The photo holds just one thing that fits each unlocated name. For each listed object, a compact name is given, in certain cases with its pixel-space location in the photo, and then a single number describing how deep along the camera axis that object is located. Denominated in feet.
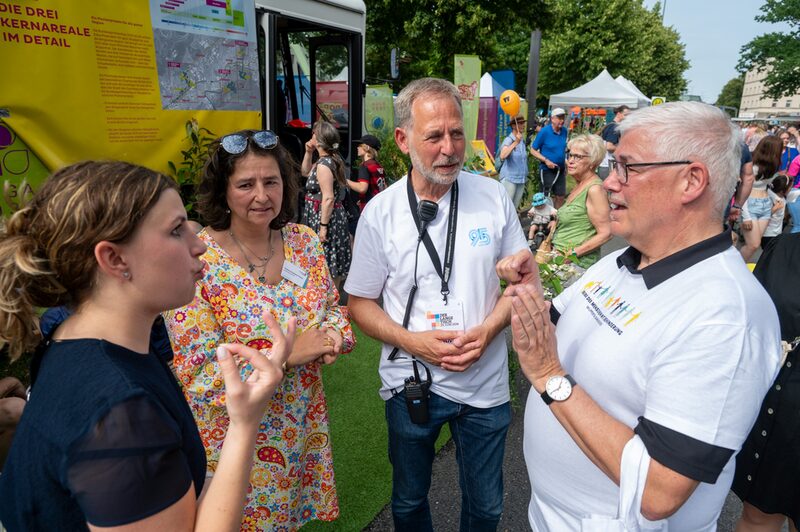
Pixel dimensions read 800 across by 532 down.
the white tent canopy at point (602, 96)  66.85
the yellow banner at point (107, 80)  8.93
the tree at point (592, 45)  100.73
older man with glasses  3.68
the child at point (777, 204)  19.84
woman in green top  12.69
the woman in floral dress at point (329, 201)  16.88
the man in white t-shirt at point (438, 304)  6.47
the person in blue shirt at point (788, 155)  41.06
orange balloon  34.96
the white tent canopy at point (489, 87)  42.42
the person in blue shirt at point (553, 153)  34.12
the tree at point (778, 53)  124.36
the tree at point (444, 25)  47.26
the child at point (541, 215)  20.51
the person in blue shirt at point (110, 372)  2.91
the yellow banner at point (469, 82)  30.37
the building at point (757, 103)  286.05
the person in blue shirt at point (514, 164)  31.04
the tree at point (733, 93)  372.38
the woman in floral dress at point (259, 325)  5.89
